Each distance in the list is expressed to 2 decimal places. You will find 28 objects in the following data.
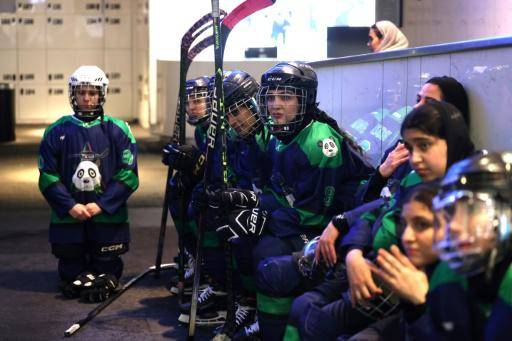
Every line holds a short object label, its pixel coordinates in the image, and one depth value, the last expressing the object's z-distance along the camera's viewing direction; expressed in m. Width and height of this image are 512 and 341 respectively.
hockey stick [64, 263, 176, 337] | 5.11
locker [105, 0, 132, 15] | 19.52
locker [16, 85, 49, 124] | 19.75
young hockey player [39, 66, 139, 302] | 5.93
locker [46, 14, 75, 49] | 19.50
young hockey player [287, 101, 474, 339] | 3.08
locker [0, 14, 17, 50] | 19.34
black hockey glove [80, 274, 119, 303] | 5.86
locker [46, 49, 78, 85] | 19.66
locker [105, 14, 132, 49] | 19.55
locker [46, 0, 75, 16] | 19.50
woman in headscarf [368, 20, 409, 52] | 8.12
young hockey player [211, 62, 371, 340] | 4.36
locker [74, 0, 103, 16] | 19.53
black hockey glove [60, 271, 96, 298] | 5.93
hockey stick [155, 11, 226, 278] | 5.45
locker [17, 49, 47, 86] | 19.59
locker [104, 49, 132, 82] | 19.69
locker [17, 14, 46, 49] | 19.42
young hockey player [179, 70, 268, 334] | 5.01
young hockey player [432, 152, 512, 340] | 2.29
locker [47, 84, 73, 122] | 19.75
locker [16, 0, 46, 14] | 19.42
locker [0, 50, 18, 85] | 19.52
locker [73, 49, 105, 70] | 19.69
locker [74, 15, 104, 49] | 19.58
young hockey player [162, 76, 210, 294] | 5.57
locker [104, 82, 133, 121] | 19.81
